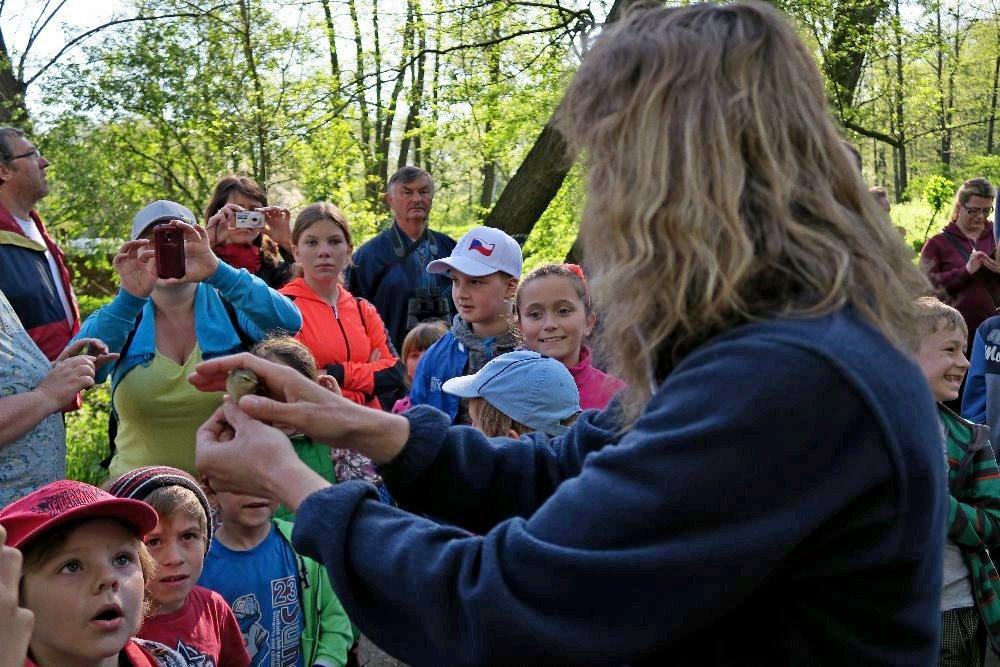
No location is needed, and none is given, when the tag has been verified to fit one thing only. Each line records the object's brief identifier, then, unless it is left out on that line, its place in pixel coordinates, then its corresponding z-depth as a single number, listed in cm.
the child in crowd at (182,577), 319
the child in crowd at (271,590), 365
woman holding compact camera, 589
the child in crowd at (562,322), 475
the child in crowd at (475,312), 493
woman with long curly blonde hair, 145
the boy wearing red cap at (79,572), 250
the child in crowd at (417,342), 599
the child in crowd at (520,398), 399
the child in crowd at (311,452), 428
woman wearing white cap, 460
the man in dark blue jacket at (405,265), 686
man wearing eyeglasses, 509
